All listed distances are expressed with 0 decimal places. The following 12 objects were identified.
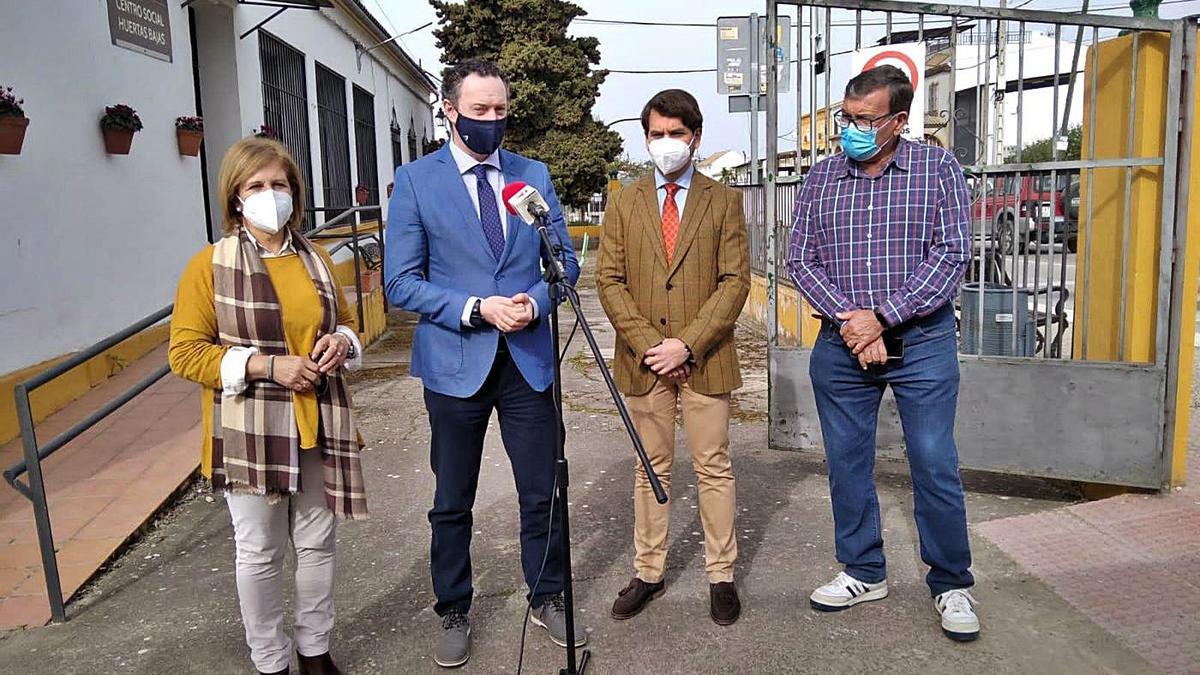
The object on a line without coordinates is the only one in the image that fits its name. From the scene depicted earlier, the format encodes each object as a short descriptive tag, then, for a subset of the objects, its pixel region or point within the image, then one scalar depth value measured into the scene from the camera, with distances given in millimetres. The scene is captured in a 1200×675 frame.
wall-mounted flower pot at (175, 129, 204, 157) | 7988
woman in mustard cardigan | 2639
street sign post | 9078
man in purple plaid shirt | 3109
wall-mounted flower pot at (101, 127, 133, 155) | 6555
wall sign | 6879
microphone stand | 2508
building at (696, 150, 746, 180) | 56719
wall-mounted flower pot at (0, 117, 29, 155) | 5188
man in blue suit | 2949
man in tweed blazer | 3234
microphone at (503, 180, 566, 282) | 2532
